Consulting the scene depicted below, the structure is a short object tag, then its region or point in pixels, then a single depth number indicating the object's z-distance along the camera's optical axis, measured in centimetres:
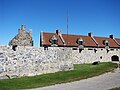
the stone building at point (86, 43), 2350
